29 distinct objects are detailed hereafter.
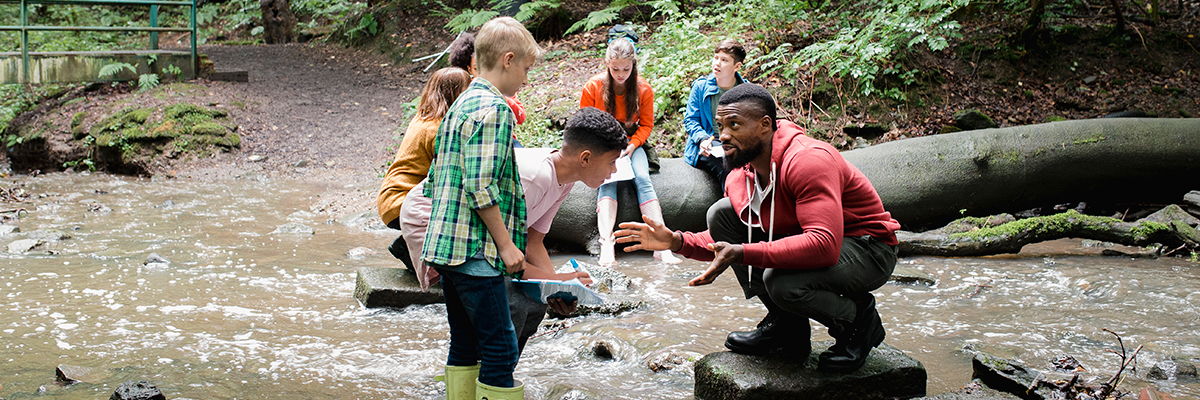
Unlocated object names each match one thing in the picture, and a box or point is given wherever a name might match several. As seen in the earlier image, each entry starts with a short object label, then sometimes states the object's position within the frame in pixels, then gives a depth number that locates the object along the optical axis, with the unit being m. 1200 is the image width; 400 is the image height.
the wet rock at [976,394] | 2.78
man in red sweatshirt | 2.64
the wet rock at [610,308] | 4.20
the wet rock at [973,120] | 7.25
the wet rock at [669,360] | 3.36
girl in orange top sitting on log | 5.48
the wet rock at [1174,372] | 3.06
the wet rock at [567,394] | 3.02
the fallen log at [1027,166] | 6.07
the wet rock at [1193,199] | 5.99
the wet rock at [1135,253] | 5.45
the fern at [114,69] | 11.06
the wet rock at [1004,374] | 2.81
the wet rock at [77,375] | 3.06
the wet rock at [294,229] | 6.36
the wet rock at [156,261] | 5.14
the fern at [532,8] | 11.49
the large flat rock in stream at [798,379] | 2.86
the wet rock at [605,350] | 3.55
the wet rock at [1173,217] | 5.83
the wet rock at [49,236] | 5.81
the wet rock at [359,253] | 5.64
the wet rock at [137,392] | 2.72
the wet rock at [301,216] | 6.98
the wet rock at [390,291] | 4.30
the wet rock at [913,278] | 4.79
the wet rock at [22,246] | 5.40
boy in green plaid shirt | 2.44
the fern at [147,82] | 11.19
